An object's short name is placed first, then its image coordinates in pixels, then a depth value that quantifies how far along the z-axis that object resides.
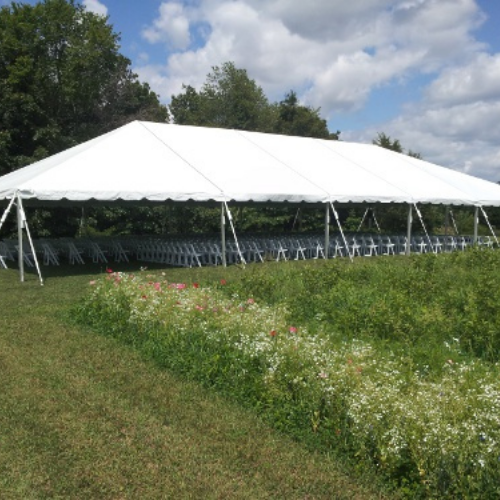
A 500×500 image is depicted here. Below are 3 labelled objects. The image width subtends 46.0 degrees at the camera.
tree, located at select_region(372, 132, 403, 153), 31.31
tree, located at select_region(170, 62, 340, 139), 40.53
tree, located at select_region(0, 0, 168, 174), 22.17
